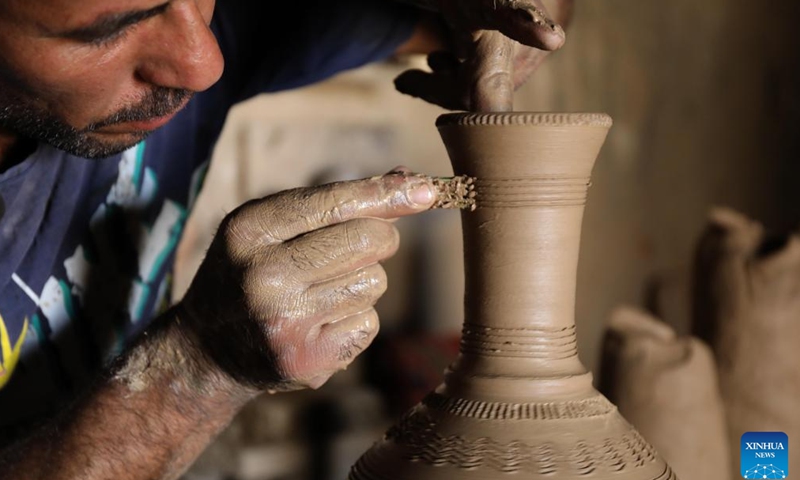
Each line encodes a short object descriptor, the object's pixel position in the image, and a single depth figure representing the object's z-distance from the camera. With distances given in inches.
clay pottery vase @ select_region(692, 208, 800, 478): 66.5
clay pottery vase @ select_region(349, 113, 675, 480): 40.7
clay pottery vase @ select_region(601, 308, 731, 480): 59.3
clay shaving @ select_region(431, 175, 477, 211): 41.9
